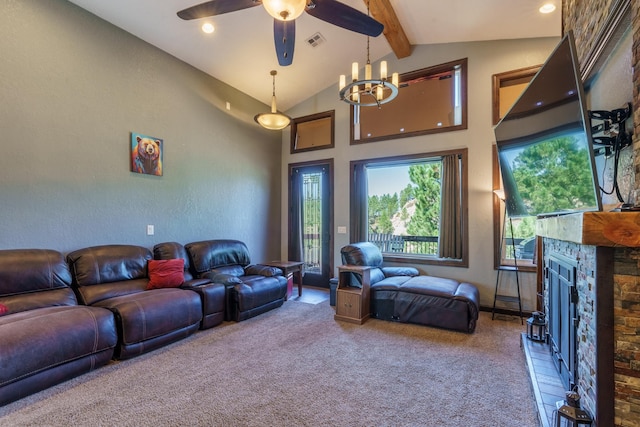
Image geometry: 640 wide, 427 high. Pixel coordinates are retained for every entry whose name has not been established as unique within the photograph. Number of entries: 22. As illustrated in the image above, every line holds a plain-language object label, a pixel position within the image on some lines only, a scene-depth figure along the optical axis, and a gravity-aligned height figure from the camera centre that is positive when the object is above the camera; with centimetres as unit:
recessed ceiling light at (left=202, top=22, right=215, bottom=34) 381 +246
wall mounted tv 151 +47
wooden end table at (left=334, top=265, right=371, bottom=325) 374 -104
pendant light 452 +151
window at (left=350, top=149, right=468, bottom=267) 451 +20
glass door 572 -3
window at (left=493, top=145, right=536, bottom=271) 419 -28
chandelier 306 +149
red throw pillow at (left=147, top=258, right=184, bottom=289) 349 -67
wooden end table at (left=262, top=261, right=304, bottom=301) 479 -88
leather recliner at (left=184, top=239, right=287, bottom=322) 378 -82
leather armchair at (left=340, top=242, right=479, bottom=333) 341 -98
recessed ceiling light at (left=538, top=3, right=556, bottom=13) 346 +245
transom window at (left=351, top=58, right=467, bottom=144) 459 +180
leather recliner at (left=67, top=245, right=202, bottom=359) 271 -80
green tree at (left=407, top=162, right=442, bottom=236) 554 +39
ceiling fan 243 +173
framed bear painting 385 +84
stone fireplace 131 -44
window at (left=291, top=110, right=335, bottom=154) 573 +171
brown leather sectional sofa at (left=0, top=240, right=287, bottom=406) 212 -82
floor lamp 403 -70
